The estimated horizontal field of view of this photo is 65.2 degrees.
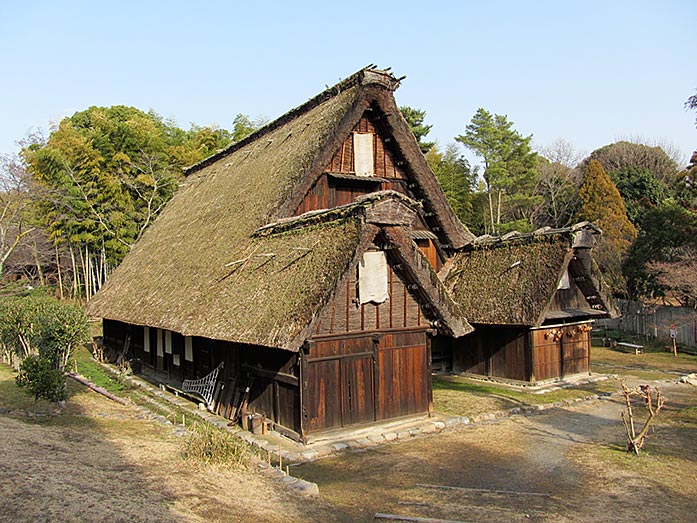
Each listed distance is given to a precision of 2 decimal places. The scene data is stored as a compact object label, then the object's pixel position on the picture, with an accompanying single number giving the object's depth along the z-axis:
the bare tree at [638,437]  8.95
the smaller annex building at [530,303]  15.44
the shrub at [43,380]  11.17
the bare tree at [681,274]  21.36
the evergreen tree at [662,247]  23.12
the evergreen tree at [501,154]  40.44
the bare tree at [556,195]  43.09
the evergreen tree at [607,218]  27.98
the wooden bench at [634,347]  22.48
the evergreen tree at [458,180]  40.22
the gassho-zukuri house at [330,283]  10.09
